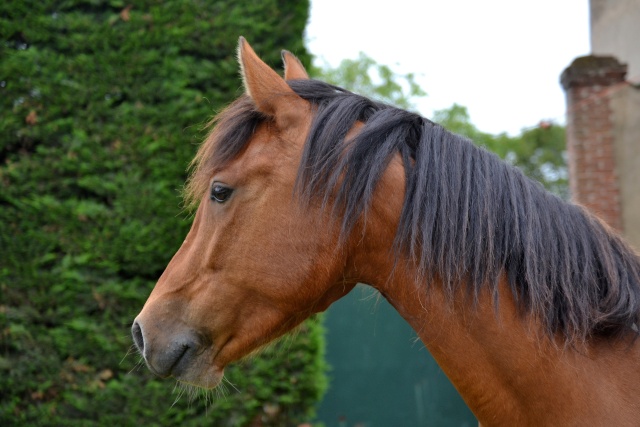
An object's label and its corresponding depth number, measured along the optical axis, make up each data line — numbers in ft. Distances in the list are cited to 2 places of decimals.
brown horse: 5.57
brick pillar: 19.35
